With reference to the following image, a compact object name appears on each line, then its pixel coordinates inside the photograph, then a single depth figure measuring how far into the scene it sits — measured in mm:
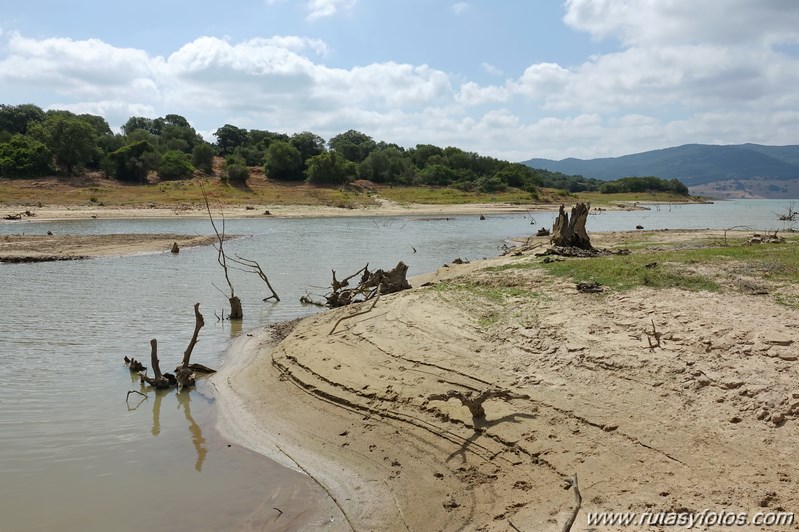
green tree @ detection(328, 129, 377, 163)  93312
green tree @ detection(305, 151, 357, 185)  71188
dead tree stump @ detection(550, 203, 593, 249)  17672
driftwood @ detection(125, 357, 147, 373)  10281
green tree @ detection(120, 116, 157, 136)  100194
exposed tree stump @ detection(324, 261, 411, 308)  13961
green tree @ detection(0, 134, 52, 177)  61156
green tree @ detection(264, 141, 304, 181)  71875
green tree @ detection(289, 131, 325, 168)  80000
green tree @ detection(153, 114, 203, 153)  81688
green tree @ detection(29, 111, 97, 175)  63406
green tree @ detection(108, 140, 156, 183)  65688
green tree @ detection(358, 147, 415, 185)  78750
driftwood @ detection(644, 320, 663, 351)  7254
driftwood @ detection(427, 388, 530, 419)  6652
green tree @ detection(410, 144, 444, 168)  96688
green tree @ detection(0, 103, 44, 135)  80688
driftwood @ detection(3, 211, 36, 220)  42188
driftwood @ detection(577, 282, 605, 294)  9688
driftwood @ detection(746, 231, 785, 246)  17450
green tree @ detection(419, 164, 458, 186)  82875
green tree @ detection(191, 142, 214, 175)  71938
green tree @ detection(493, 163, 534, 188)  88969
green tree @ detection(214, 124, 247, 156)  90938
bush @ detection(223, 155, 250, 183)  65250
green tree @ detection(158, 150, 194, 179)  66875
